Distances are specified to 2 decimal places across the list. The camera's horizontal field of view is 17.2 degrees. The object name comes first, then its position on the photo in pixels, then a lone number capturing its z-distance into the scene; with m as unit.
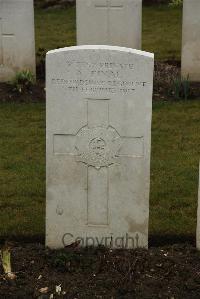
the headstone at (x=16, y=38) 8.97
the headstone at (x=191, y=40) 9.05
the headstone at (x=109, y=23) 9.19
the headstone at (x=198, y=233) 4.57
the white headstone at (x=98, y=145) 4.38
